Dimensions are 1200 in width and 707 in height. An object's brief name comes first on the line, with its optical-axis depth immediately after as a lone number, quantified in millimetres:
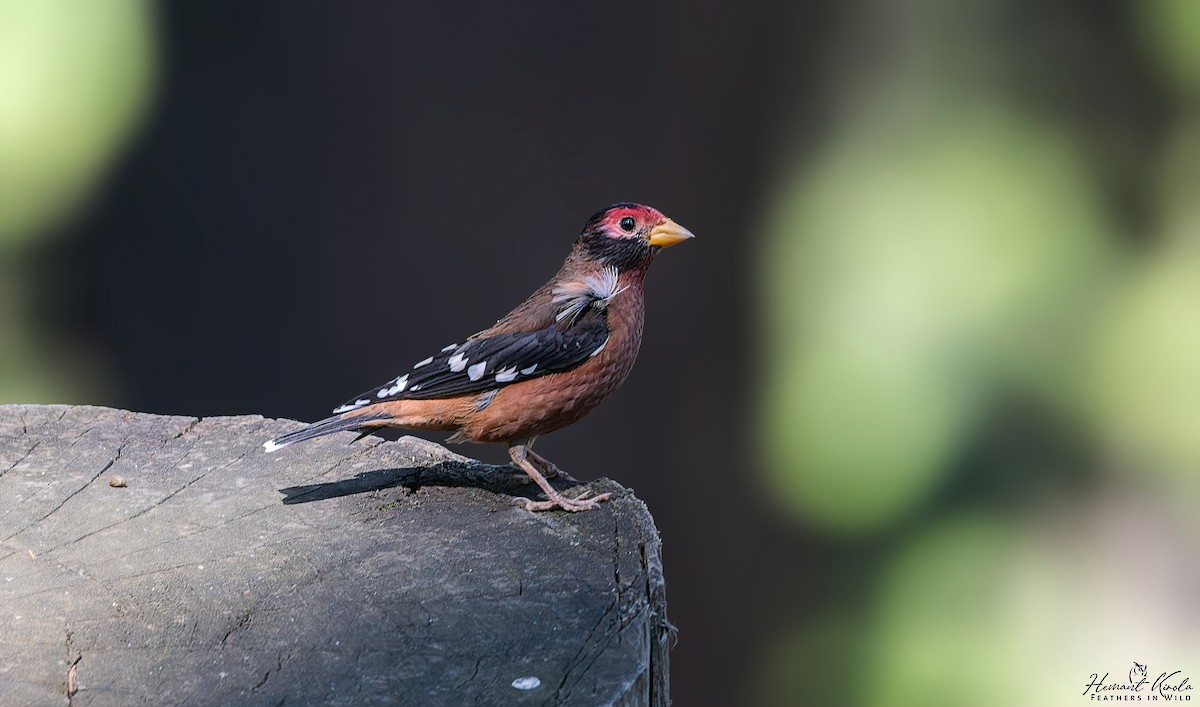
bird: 6613
